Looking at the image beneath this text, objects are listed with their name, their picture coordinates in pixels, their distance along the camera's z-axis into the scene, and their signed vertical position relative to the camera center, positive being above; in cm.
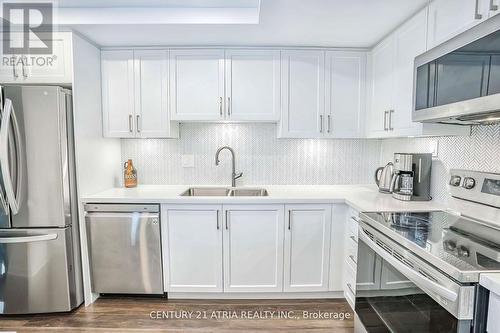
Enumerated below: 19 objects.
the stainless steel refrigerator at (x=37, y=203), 189 -41
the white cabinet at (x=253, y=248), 219 -80
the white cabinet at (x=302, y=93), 240 +50
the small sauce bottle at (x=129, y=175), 263 -27
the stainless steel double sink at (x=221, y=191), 265 -42
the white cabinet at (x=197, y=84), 238 +57
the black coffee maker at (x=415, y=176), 203 -19
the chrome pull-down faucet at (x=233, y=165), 262 -16
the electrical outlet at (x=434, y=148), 200 +2
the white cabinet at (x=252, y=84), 238 +57
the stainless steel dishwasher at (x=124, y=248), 216 -81
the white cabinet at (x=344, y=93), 242 +51
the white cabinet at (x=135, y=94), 239 +48
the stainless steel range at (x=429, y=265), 96 -48
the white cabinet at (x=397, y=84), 171 +51
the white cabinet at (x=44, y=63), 206 +64
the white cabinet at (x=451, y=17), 128 +70
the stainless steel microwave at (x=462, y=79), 108 +34
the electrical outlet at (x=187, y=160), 274 -12
